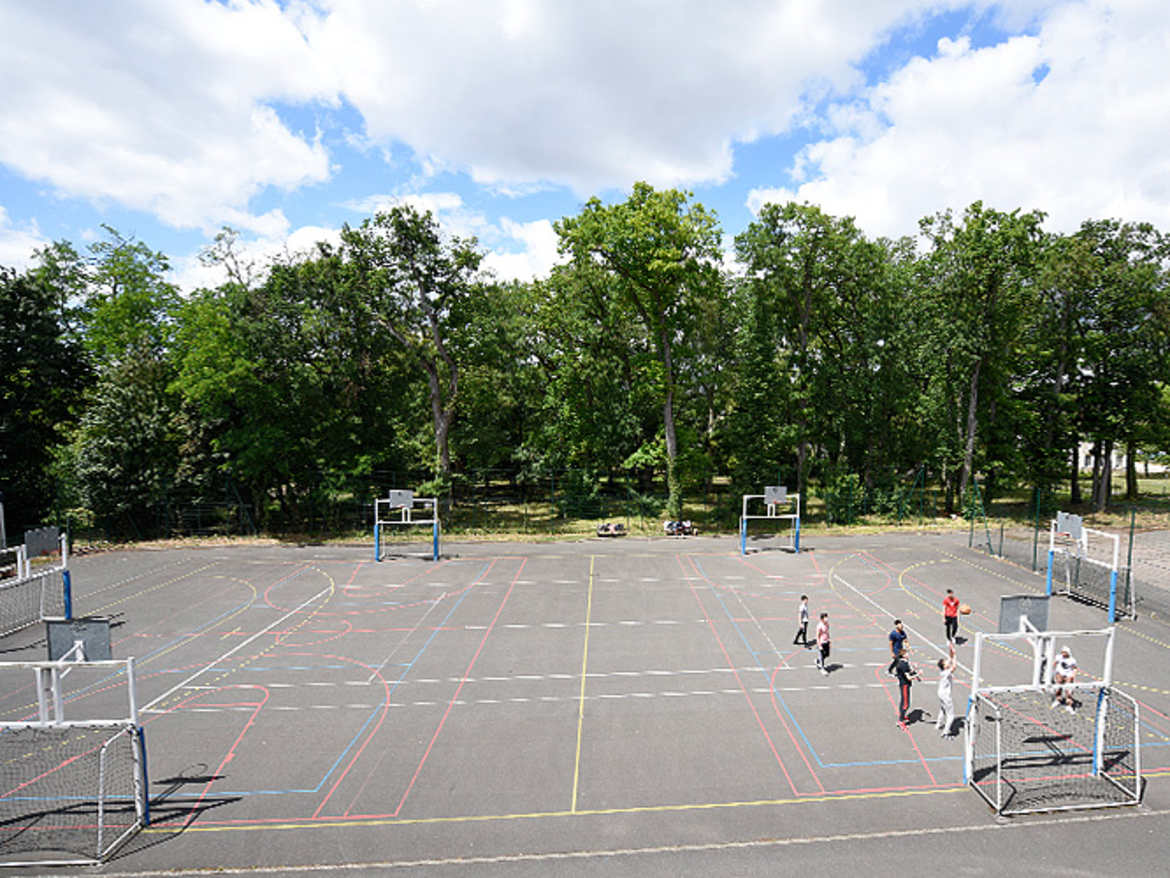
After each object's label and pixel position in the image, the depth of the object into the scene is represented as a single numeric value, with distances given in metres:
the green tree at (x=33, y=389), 35.41
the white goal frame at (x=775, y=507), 30.64
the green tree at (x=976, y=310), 36.38
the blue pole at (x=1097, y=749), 11.91
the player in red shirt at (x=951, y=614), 18.14
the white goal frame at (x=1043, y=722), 11.18
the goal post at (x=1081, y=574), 21.05
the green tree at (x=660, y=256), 35.78
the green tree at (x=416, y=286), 37.41
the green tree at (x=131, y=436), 34.56
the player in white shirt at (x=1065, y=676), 14.19
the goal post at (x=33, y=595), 21.20
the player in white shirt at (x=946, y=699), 13.32
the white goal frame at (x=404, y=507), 29.62
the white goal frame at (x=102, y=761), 10.20
